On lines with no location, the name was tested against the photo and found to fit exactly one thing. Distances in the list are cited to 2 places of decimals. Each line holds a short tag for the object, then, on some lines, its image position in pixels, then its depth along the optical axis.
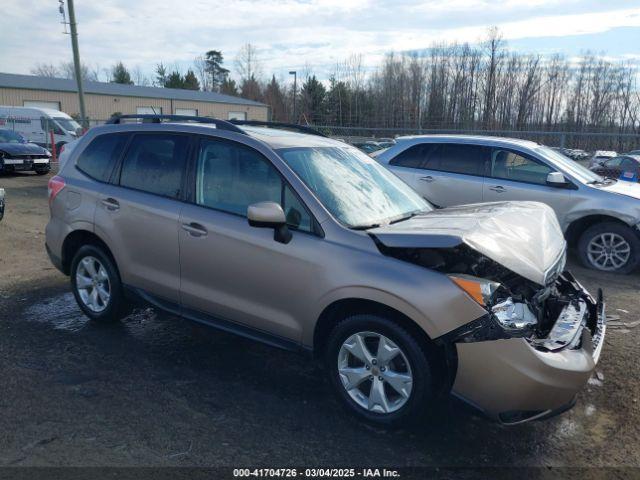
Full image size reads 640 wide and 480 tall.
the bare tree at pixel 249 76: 76.25
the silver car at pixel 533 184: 7.30
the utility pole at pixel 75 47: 18.56
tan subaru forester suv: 3.08
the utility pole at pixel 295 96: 58.47
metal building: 44.01
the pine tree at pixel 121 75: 80.06
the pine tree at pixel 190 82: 82.00
